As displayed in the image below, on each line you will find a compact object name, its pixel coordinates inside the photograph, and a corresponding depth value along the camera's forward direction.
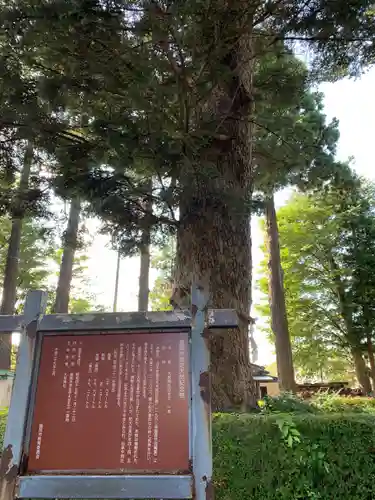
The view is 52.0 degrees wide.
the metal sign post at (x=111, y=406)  2.11
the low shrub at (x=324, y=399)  6.11
